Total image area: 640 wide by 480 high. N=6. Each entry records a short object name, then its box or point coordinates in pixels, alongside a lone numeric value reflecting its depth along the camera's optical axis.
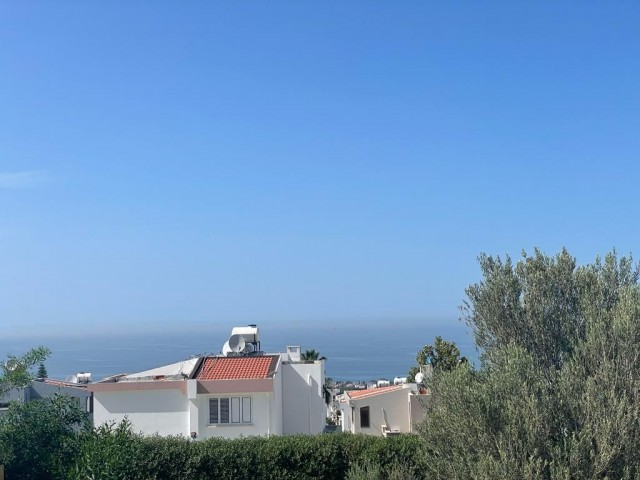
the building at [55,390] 28.95
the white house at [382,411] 30.17
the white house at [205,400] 23.55
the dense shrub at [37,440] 17.22
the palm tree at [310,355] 44.87
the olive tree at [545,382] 12.50
